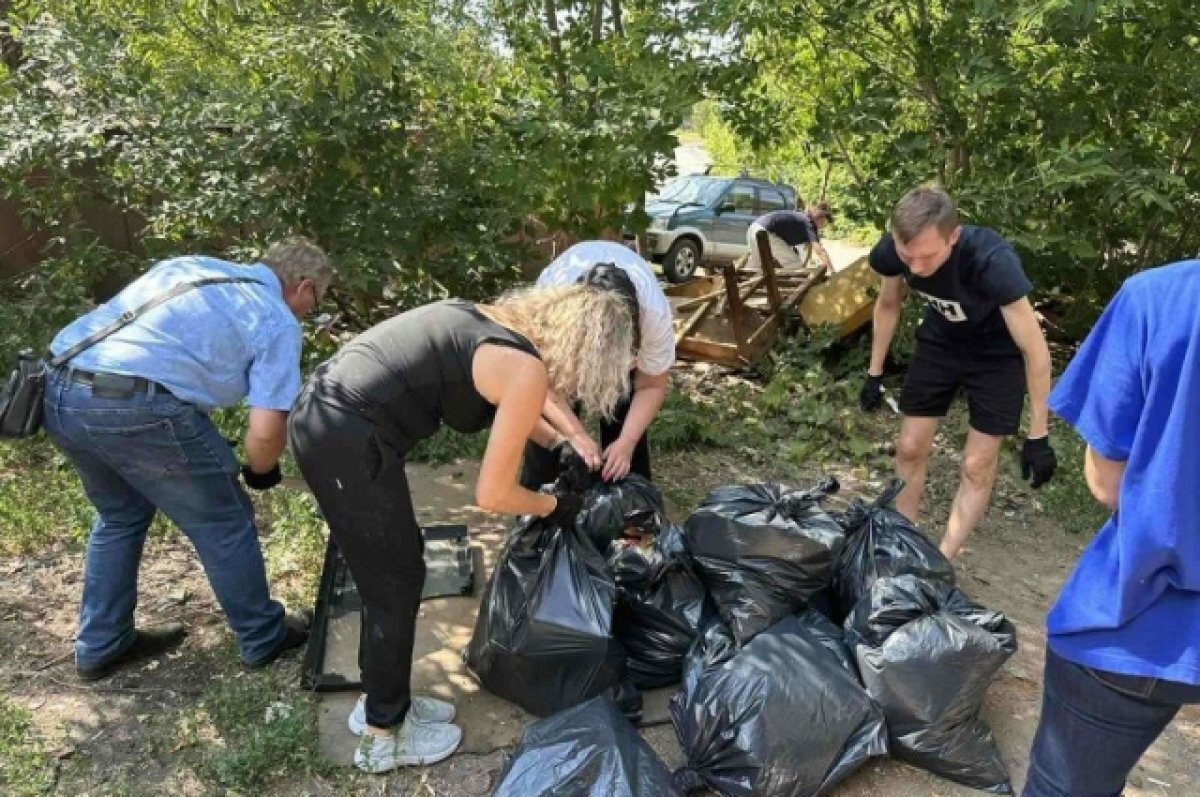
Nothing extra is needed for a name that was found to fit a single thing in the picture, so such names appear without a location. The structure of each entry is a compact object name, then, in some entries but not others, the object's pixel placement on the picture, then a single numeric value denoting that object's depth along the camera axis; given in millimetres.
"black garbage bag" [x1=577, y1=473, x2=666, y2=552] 2797
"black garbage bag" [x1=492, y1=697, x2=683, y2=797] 1949
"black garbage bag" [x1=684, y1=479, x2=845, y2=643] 2520
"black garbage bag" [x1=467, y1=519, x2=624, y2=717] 2408
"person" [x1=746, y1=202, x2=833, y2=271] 7961
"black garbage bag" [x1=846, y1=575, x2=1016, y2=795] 2303
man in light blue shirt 2314
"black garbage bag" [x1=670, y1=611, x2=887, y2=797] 2178
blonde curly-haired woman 1979
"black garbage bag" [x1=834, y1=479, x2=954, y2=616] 2609
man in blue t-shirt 1240
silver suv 11172
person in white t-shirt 2705
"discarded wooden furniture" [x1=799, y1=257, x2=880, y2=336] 5859
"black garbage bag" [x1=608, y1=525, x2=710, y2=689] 2609
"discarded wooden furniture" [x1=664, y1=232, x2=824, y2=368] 5992
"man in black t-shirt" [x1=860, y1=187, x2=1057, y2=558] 2809
